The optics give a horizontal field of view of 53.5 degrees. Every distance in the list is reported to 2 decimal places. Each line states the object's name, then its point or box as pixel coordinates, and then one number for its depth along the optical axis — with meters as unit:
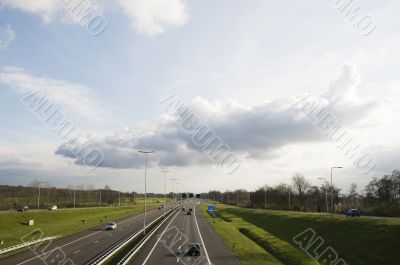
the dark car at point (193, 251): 42.69
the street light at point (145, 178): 71.75
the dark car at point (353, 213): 82.56
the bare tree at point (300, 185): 178.62
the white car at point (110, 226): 77.04
